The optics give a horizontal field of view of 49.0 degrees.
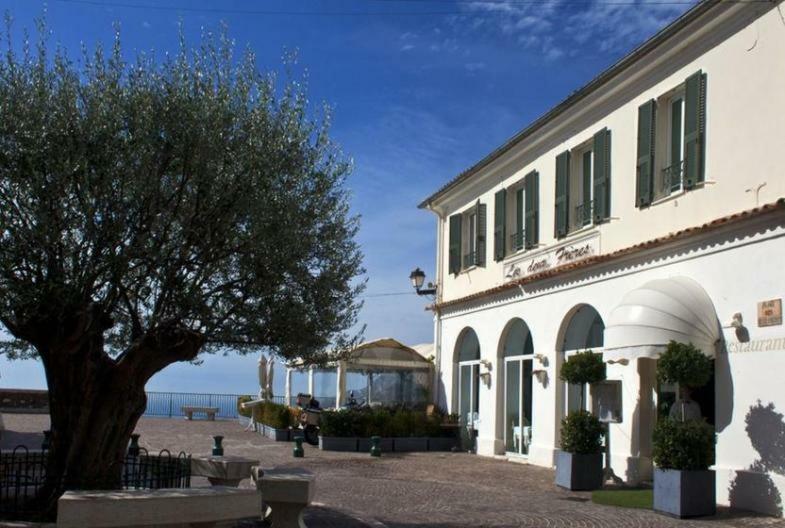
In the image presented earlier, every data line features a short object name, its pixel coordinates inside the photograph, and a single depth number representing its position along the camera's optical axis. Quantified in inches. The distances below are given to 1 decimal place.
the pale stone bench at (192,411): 1302.9
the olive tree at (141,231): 319.9
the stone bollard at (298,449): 768.9
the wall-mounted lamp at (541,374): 738.2
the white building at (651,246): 484.1
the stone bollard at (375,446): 815.7
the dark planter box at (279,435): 945.5
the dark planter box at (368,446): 865.5
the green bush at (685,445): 466.0
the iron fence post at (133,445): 587.1
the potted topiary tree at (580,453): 574.9
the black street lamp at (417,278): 1019.3
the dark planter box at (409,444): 880.3
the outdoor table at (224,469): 439.5
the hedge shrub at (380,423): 872.3
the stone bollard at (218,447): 674.8
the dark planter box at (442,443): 903.1
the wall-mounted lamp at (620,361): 554.9
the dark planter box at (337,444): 861.2
